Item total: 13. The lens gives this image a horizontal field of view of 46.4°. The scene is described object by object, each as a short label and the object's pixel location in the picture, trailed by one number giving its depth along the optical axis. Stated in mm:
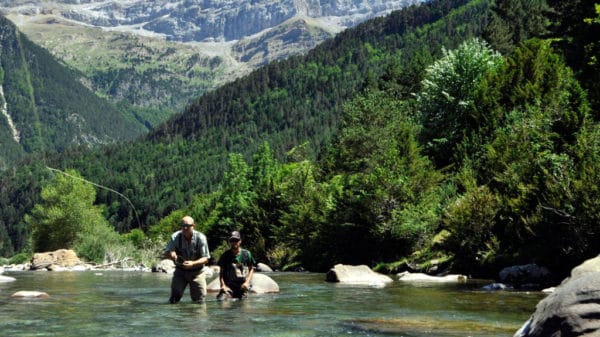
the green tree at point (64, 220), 110344
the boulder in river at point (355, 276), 37781
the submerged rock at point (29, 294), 28250
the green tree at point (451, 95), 65375
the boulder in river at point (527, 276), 32906
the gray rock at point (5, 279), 44547
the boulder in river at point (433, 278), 38469
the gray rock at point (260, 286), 30359
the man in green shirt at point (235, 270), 22794
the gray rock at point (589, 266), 19077
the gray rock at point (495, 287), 31206
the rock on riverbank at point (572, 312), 12289
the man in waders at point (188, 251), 20828
